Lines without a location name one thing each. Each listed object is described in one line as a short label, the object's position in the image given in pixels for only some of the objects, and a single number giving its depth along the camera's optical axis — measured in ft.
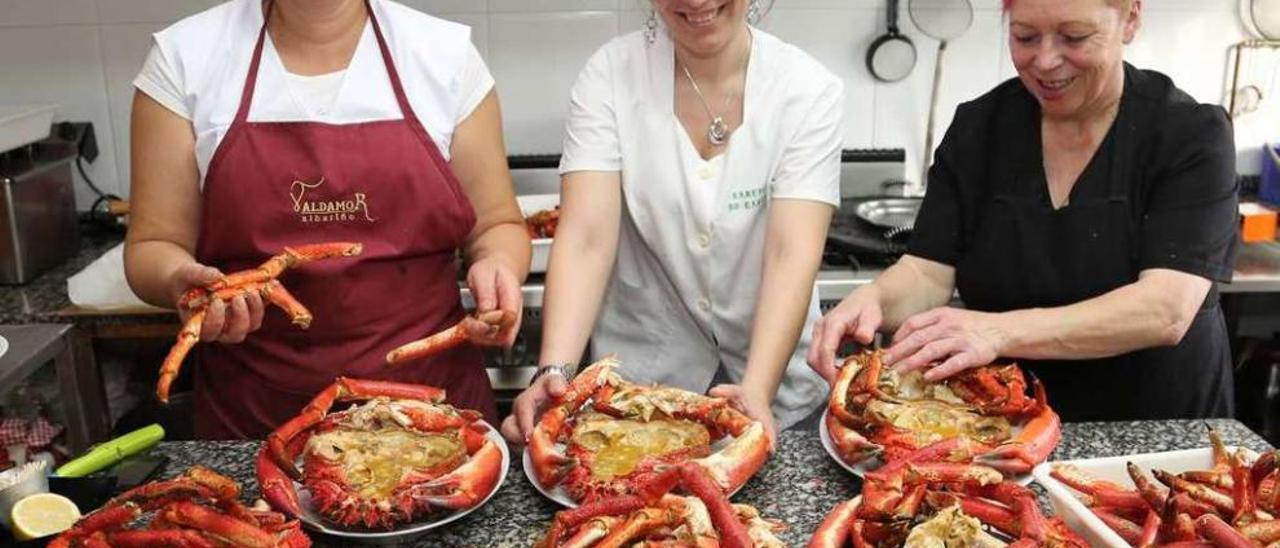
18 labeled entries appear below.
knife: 5.38
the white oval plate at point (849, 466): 5.14
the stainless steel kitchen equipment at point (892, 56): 11.88
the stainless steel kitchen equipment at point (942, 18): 11.71
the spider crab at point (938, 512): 4.30
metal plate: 11.14
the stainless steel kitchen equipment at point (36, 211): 10.12
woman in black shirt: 6.18
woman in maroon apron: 6.64
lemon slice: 4.71
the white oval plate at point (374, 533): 4.91
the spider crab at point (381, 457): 4.91
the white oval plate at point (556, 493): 5.13
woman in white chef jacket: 7.00
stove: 10.34
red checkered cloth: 5.75
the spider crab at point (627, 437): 5.10
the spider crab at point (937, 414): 5.26
